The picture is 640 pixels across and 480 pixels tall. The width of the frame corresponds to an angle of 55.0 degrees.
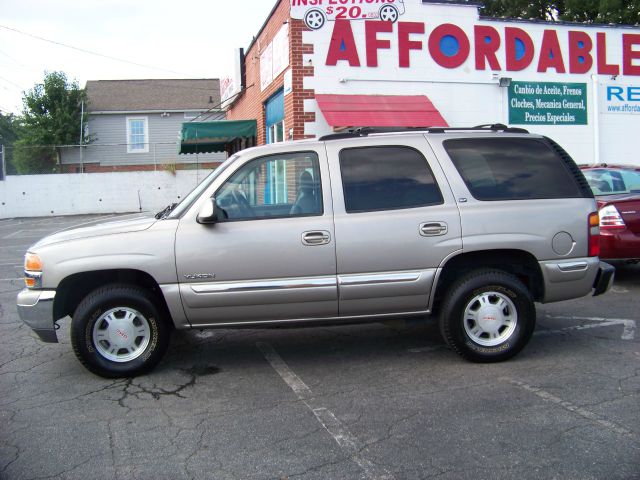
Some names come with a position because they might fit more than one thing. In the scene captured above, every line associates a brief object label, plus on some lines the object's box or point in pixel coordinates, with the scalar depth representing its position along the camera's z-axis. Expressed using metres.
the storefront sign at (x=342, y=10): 12.40
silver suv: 4.84
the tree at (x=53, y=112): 30.84
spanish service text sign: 13.91
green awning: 15.84
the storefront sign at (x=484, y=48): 12.86
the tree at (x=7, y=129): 52.69
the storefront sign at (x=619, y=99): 14.54
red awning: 12.12
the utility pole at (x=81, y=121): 28.86
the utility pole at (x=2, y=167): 24.45
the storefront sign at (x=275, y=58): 12.93
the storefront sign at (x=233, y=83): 17.91
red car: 7.43
